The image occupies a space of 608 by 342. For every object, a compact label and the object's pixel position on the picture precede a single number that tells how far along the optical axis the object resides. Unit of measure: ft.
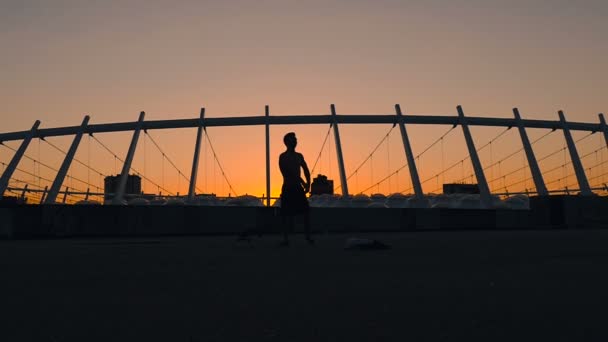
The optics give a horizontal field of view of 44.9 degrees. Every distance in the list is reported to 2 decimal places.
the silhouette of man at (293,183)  37.55
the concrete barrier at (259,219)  56.08
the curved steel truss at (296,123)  145.69
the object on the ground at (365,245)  30.42
